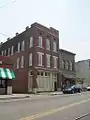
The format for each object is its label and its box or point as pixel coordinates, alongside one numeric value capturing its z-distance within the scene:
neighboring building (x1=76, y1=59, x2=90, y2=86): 25.78
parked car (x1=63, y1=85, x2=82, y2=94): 15.85
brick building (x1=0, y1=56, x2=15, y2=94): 13.22
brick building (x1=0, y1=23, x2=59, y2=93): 16.40
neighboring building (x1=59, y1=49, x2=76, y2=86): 19.42
